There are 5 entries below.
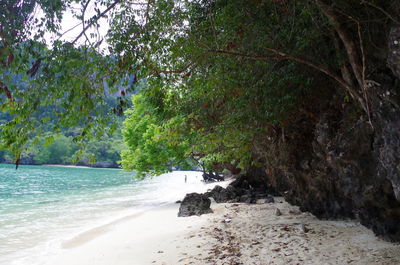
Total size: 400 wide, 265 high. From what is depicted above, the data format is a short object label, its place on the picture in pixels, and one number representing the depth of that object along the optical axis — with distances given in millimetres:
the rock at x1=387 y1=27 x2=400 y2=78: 3883
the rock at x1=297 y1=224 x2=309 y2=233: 6959
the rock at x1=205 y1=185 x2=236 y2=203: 15023
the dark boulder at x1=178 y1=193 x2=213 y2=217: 11938
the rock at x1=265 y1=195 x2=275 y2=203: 13125
